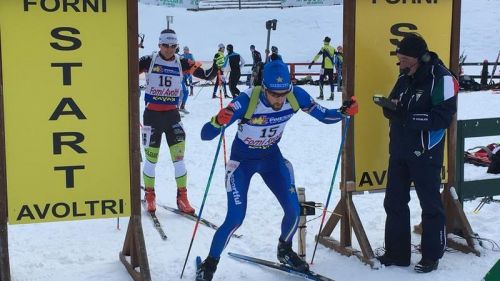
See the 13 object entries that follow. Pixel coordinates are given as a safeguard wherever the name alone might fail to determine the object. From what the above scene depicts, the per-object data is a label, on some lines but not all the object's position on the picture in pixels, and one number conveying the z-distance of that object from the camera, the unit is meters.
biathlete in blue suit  4.80
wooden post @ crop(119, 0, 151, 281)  4.70
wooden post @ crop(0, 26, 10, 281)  4.50
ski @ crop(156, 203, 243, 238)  6.59
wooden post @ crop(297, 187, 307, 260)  5.45
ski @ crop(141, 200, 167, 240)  6.28
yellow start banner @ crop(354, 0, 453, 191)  5.55
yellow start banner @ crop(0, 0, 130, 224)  4.45
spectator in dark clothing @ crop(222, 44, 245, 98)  19.05
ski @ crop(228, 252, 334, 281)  5.04
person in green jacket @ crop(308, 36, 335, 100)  19.91
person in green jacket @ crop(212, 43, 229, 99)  19.68
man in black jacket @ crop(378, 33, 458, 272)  5.04
